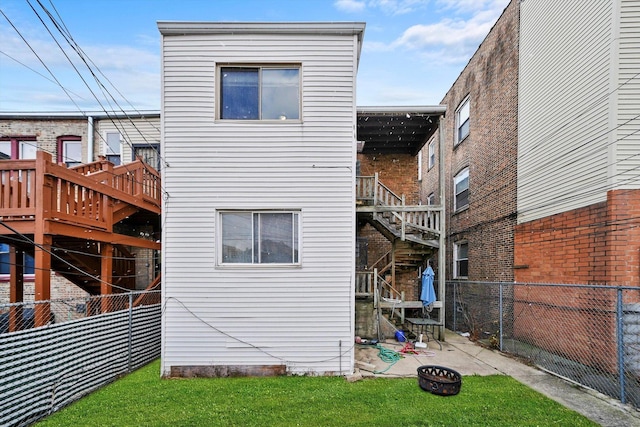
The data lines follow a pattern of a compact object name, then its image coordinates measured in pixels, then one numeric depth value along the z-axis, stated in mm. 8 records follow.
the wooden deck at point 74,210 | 6043
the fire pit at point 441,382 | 5262
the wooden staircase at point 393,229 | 8953
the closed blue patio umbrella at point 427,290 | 8711
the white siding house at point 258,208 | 6258
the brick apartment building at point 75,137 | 11391
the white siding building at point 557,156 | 6164
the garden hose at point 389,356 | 7031
